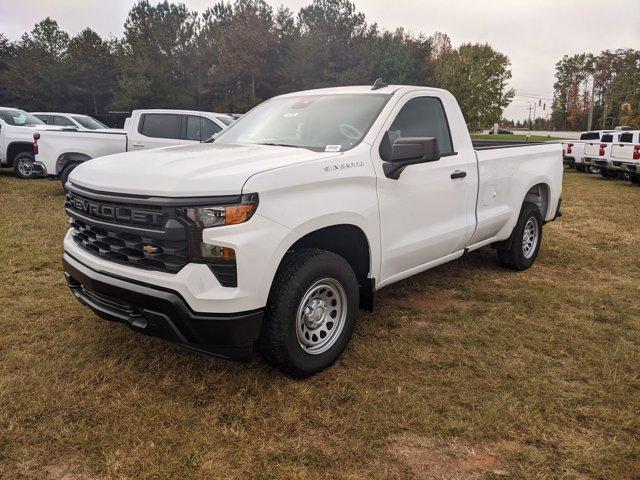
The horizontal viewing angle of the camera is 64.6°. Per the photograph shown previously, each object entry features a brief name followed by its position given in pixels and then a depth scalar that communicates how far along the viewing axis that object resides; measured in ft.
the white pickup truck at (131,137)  33.42
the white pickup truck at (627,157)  45.55
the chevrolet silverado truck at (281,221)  8.99
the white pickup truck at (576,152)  59.67
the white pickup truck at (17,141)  42.73
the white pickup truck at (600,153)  51.62
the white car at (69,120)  52.18
